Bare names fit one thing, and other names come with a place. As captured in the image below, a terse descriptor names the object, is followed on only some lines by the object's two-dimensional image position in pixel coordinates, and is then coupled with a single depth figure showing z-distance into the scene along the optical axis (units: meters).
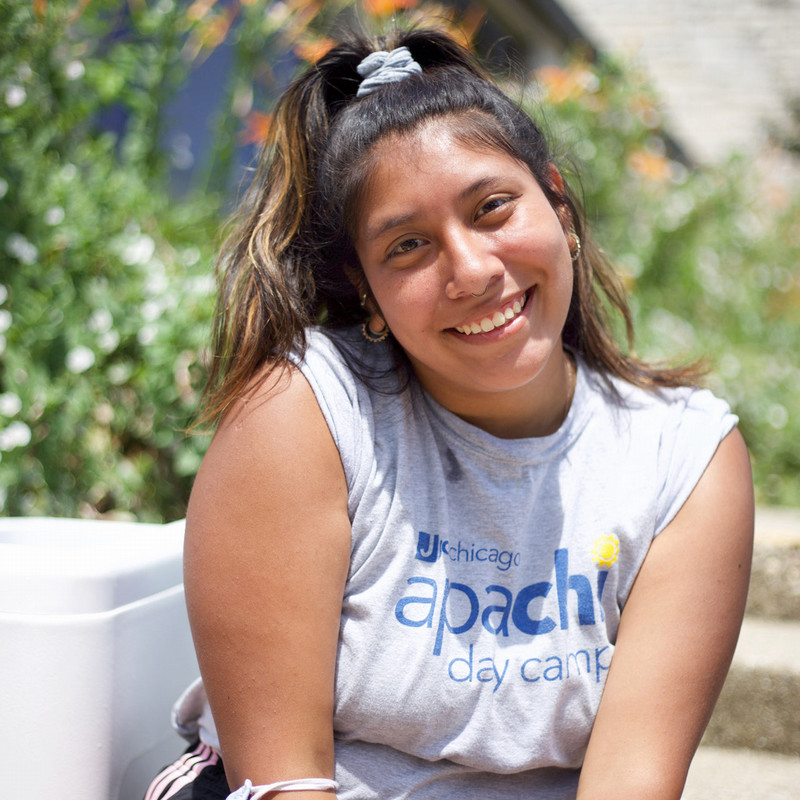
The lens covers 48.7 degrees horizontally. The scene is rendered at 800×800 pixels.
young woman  1.25
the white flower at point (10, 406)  2.01
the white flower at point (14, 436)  1.99
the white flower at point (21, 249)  2.24
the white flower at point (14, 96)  2.33
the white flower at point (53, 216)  2.34
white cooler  1.28
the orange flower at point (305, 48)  3.07
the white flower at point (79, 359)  2.12
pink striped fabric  1.35
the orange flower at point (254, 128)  3.33
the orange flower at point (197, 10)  2.95
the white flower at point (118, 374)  2.21
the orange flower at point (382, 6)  3.20
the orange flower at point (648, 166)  4.34
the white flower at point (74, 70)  2.54
